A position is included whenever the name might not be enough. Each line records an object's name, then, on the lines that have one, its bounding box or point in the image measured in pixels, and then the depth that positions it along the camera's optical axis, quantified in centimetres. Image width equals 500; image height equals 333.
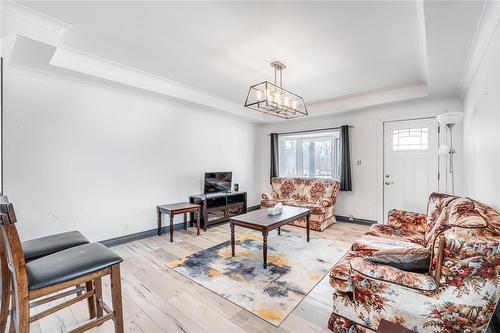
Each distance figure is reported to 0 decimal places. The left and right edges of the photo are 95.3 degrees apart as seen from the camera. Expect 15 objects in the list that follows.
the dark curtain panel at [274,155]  620
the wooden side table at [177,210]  381
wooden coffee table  289
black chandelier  312
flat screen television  476
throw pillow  151
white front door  420
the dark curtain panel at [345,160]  499
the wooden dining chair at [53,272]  127
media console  448
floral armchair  127
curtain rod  531
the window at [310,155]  542
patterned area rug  216
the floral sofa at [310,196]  445
